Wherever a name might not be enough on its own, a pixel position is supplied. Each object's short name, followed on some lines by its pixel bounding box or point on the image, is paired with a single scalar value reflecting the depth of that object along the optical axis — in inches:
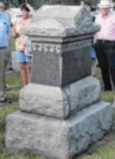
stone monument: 217.5
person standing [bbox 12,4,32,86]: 349.4
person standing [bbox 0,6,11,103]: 327.0
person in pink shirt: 337.1
